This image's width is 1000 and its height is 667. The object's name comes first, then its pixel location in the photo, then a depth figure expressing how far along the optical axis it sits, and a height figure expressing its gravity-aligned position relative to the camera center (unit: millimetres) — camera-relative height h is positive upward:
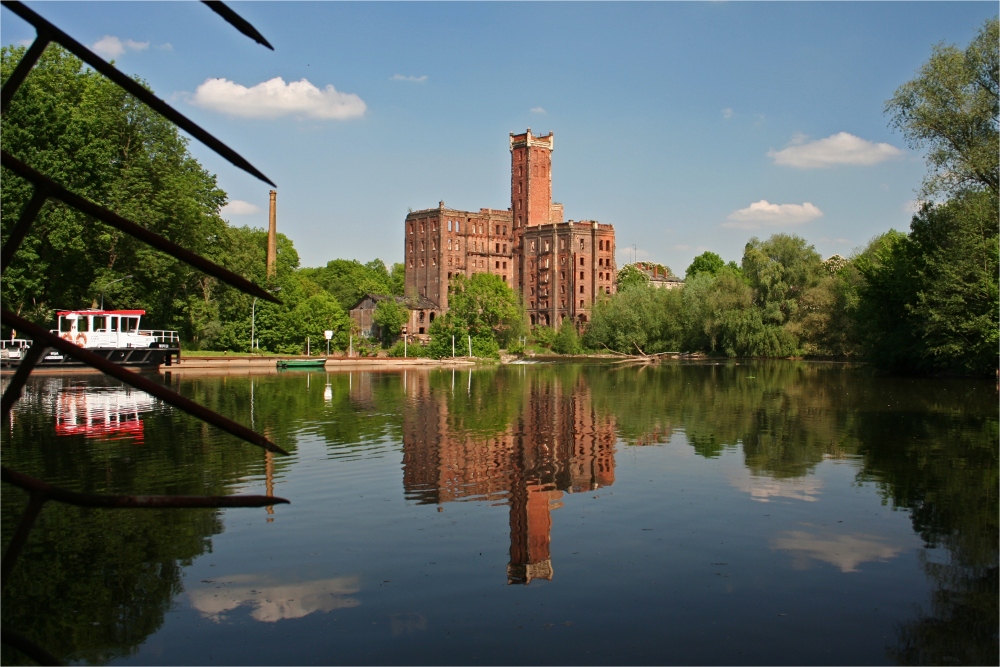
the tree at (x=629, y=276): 124000 +10753
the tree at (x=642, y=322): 85750 +2930
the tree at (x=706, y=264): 138625 +13791
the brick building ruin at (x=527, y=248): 118875 +14346
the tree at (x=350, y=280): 128500 +11220
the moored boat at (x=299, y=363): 55438 -609
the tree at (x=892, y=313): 45594 +2051
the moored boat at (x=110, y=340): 46625 +777
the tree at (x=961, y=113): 35531 +9661
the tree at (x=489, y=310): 83375 +4125
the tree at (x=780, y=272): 74938 +6784
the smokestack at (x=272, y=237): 87888 +11858
